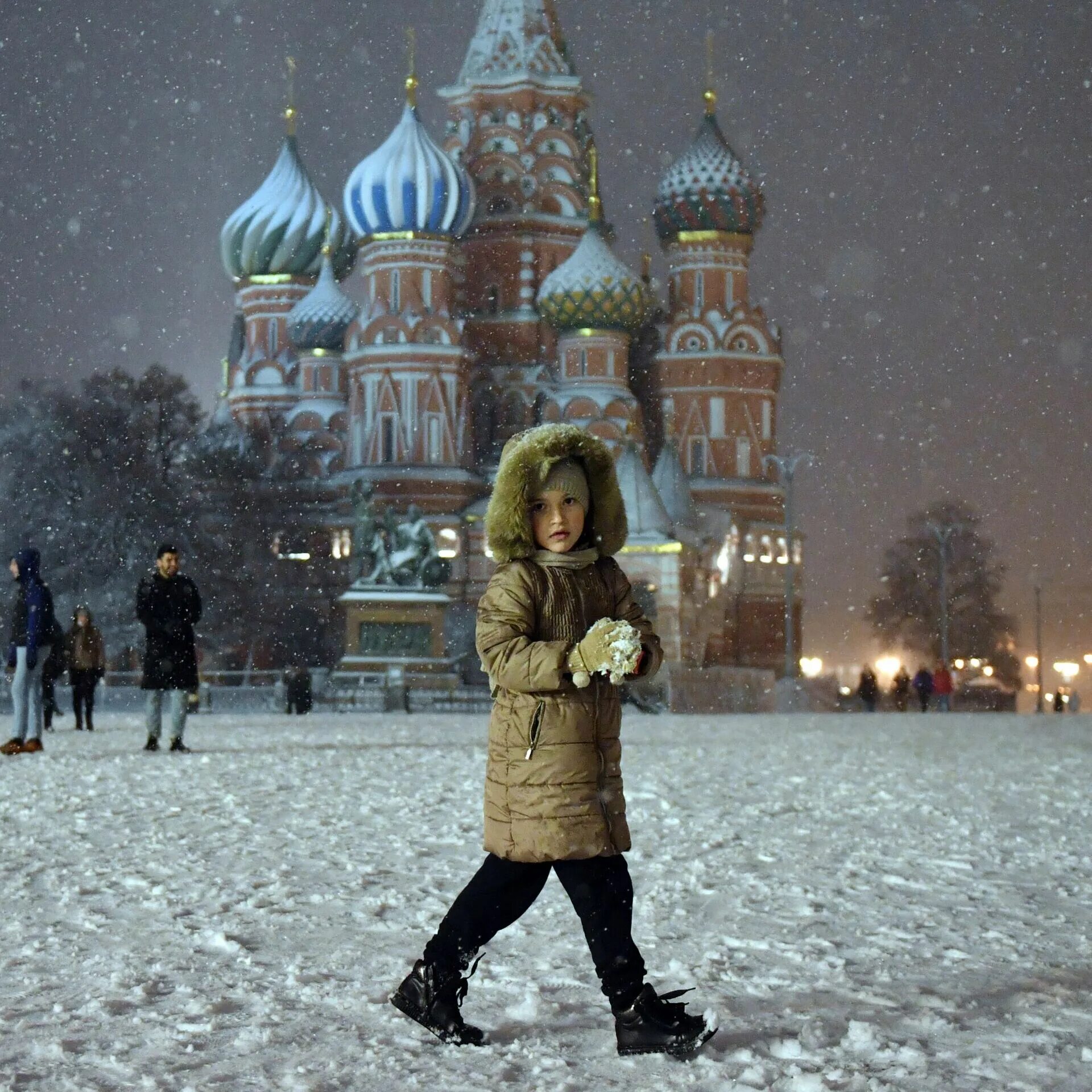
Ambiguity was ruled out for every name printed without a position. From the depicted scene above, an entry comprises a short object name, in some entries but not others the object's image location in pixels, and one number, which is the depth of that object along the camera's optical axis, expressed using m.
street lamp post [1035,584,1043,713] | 54.06
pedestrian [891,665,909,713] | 41.62
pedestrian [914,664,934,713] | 38.09
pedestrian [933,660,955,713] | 37.75
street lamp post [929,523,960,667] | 45.16
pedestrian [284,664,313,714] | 28.59
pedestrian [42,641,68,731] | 17.72
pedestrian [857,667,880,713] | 39.83
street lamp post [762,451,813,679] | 39.72
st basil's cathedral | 54.34
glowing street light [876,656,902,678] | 67.94
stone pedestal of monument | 33.94
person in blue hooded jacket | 13.38
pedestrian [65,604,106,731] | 19.25
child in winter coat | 4.21
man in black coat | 12.95
